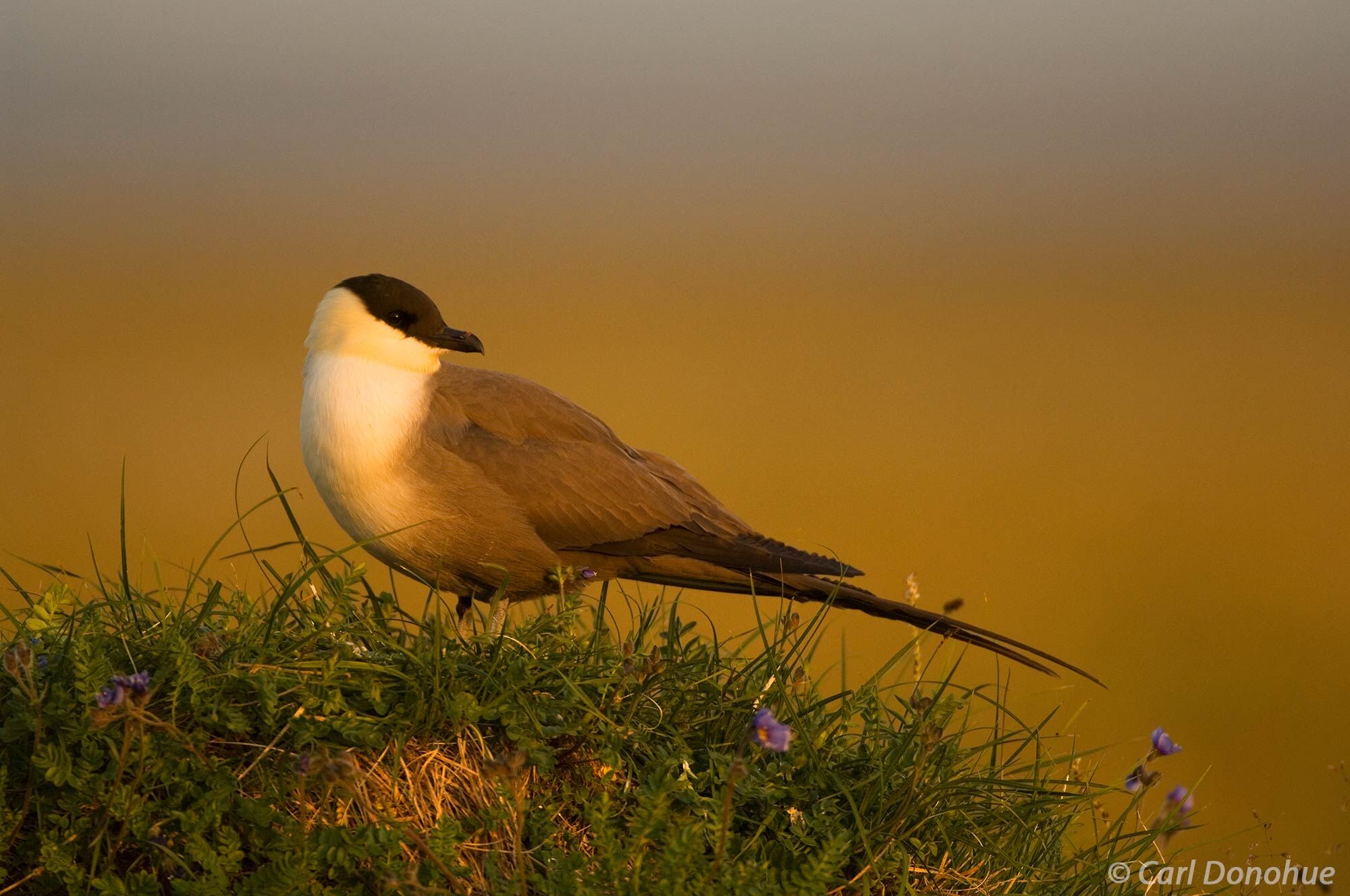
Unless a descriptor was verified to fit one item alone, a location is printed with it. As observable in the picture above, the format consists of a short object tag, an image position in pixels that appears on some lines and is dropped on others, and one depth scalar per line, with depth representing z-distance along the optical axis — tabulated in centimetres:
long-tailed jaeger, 951
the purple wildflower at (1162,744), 674
